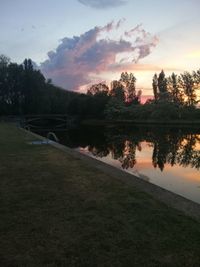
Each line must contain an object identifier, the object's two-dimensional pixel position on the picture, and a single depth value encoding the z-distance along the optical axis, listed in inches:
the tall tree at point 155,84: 2487.0
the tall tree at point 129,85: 2652.0
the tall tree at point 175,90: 2147.1
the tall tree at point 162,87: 2181.0
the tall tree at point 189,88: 2082.6
